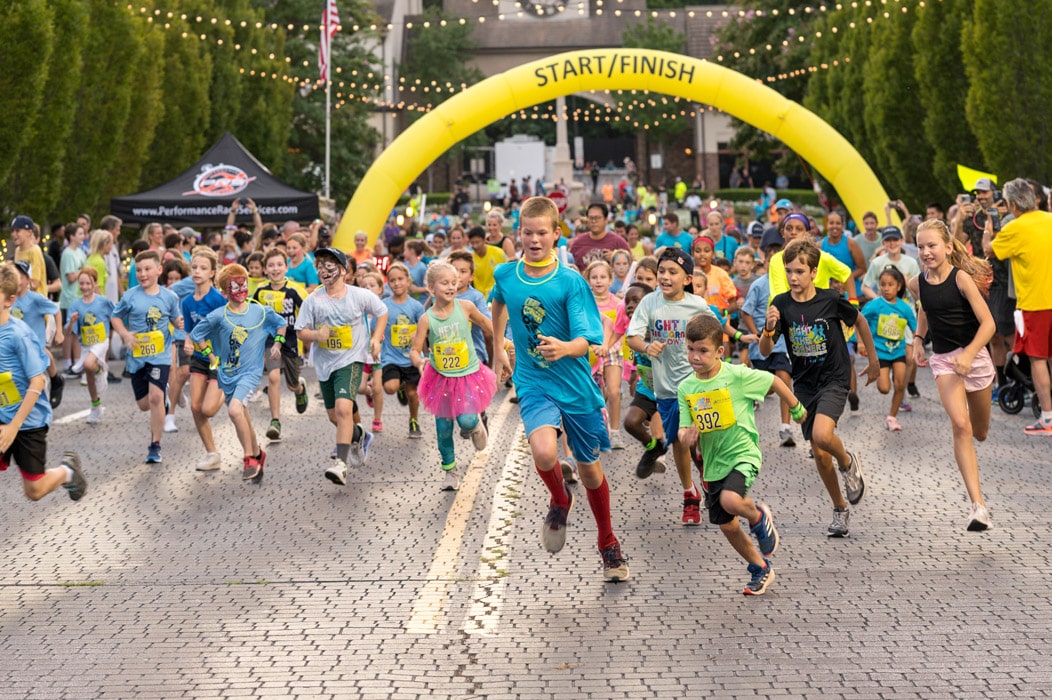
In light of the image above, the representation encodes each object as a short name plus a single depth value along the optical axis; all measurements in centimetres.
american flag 3164
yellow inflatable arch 2736
